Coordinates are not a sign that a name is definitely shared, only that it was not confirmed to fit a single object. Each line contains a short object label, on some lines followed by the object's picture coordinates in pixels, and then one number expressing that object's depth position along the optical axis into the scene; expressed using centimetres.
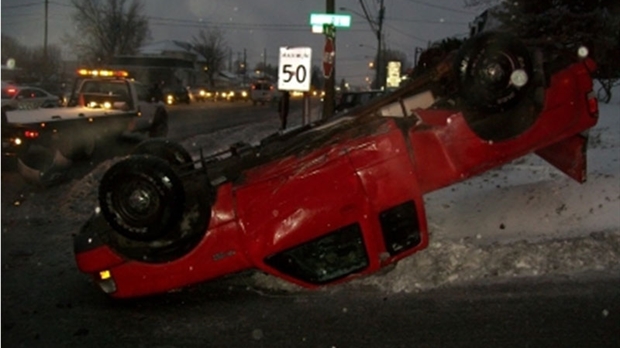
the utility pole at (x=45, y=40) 6434
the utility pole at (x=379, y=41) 4475
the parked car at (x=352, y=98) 3039
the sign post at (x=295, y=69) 1337
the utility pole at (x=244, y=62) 15010
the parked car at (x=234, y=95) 7600
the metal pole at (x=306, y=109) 1388
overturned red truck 573
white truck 1319
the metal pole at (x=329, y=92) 1953
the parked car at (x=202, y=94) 7110
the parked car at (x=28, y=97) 3017
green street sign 1499
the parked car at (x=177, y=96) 5429
